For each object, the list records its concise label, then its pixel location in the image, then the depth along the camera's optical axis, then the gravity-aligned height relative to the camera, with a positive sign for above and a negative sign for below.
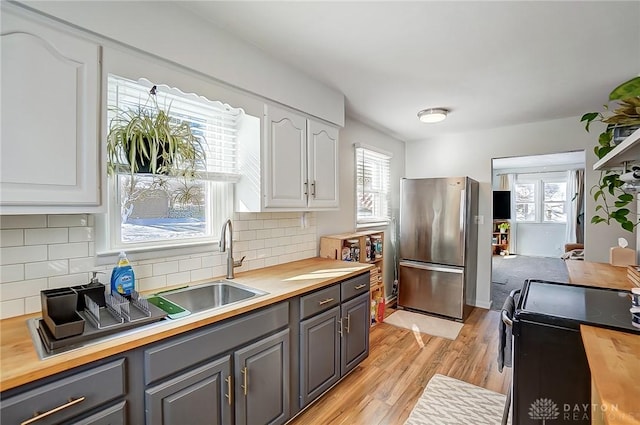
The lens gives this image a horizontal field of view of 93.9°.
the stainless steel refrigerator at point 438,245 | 3.66 -0.47
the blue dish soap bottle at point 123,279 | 1.52 -0.36
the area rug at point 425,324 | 3.39 -1.39
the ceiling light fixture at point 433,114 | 3.21 +1.02
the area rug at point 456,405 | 2.00 -1.41
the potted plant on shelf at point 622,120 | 1.21 +0.42
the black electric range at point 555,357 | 1.33 -0.69
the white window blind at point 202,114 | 1.63 +0.61
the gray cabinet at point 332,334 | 1.97 -0.92
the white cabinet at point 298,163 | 2.17 +0.37
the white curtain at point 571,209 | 7.46 +0.00
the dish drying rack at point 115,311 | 1.25 -0.46
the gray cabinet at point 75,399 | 0.91 -0.63
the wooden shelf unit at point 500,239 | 8.49 -0.86
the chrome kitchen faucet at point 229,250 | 2.02 -0.28
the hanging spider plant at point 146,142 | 1.53 +0.35
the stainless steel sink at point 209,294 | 1.76 -0.53
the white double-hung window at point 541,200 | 7.88 +0.25
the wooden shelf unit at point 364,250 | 2.97 -0.44
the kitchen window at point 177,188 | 1.67 +0.13
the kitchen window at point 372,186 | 3.79 +0.30
